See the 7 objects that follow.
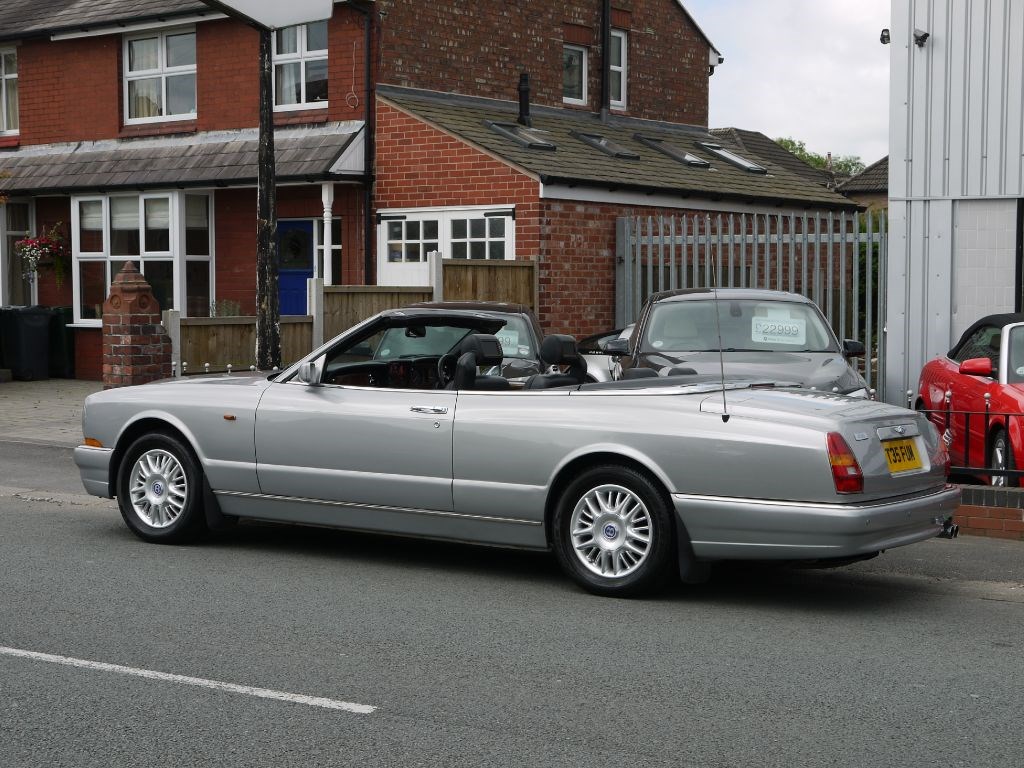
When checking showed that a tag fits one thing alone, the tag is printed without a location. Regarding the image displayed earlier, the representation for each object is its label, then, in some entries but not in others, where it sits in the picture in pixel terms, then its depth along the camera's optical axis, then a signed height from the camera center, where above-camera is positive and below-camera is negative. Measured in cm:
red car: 934 -72
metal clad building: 1345 +131
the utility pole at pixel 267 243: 1226 +52
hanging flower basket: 2231 +80
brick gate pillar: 1408 -36
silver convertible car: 672 -85
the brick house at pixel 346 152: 1897 +225
